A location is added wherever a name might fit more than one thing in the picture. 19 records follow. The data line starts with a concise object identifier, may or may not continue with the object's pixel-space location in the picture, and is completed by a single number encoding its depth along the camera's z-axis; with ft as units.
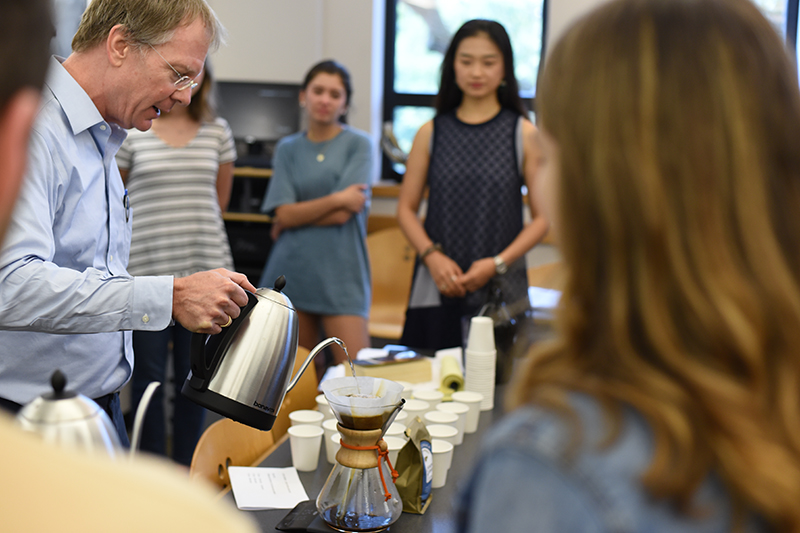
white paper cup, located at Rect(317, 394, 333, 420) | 5.25
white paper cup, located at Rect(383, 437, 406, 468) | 4.43
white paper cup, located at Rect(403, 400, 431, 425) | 5.26
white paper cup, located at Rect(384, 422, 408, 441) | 4.75
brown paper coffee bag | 4.08
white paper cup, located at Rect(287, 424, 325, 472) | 4.60
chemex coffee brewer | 3.80
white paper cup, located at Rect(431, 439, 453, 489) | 4.45
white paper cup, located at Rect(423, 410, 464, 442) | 5.10
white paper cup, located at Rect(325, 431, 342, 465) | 4.61
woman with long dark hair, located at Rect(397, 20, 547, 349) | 8.04
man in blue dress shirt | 4.18
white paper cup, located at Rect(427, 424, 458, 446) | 4.89
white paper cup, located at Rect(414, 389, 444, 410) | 5.51
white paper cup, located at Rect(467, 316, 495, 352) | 6.09
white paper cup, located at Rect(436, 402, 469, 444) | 5.24
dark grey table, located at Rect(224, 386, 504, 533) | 3.94
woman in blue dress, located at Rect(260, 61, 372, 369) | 9.22
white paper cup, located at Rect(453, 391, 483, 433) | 5.55
